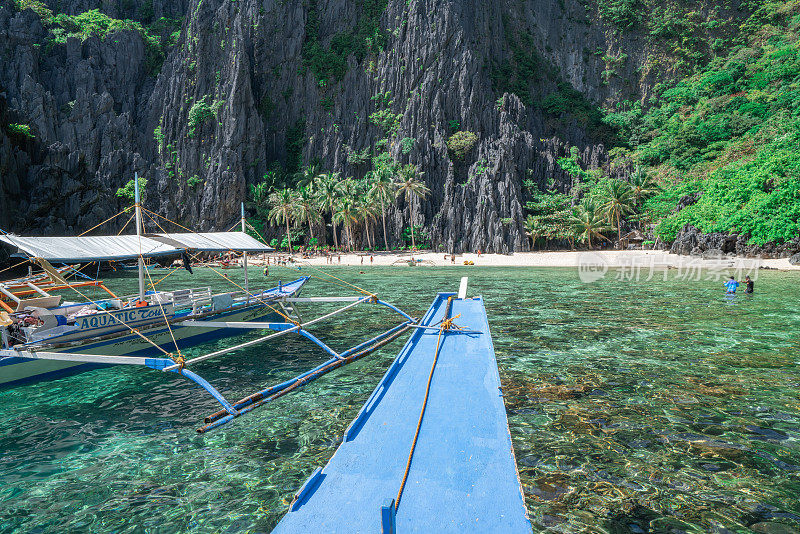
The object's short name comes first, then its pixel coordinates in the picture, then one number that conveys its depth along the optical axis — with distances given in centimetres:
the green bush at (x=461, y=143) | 8138
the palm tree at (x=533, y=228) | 7025
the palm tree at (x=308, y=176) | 8612
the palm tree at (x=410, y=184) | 7600
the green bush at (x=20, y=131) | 6210
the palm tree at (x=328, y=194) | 7481
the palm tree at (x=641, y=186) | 6706
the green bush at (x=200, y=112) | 8719
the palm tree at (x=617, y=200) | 6469
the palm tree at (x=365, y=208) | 7306
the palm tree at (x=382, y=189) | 7362
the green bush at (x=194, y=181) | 8575
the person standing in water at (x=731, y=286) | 2744
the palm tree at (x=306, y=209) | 7569
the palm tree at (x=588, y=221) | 6494
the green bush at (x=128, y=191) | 8119
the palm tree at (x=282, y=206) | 7681
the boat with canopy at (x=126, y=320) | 1128
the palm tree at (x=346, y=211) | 7256
